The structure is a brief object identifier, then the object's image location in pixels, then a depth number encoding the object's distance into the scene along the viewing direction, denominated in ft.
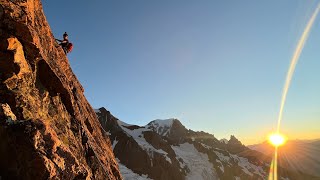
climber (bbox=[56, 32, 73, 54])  52.79
